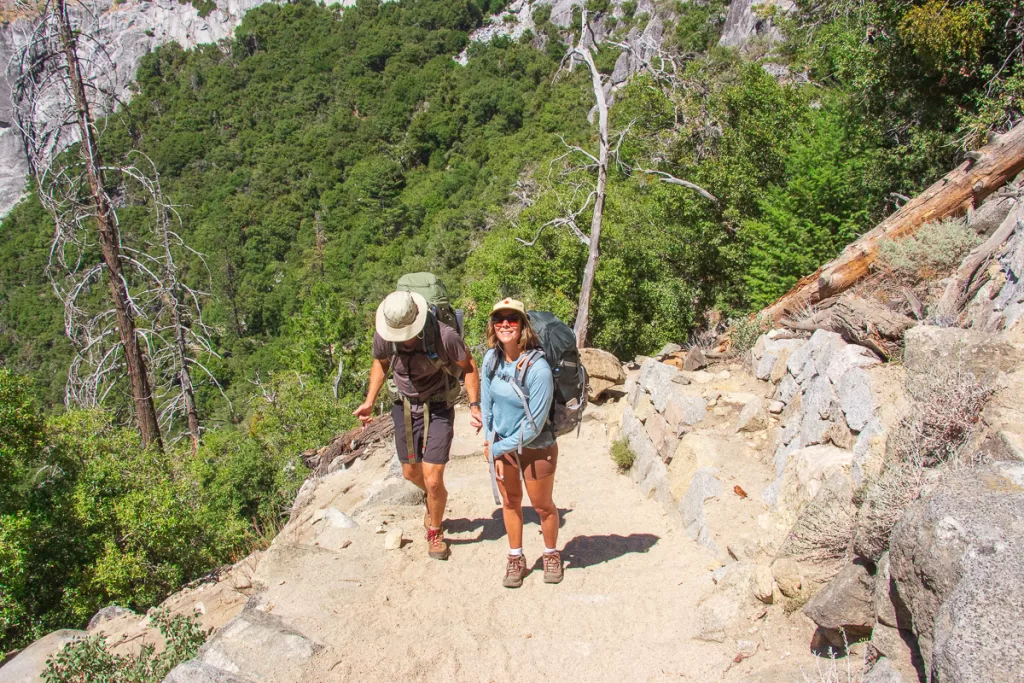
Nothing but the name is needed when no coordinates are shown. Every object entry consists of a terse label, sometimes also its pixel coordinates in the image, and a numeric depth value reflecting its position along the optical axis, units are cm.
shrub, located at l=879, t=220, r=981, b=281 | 635
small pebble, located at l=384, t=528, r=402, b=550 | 486
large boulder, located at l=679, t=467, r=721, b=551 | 498
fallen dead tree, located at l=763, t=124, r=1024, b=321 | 714
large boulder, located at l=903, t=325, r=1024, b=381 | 381
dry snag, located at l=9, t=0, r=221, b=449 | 805
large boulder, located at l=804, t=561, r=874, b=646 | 299
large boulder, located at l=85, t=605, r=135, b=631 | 573
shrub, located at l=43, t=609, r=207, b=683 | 414
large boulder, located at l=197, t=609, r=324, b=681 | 354
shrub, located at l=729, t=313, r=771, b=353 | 764
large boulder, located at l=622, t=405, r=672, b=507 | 598
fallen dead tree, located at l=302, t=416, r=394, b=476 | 768
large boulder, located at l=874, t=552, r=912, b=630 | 267
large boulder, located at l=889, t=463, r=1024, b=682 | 202
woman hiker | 378
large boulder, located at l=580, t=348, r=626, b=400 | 859
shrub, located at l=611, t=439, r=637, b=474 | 693
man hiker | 410
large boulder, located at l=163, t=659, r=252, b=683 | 330
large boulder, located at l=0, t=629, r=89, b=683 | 461
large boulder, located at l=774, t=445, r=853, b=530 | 425
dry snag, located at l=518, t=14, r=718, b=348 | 1259
